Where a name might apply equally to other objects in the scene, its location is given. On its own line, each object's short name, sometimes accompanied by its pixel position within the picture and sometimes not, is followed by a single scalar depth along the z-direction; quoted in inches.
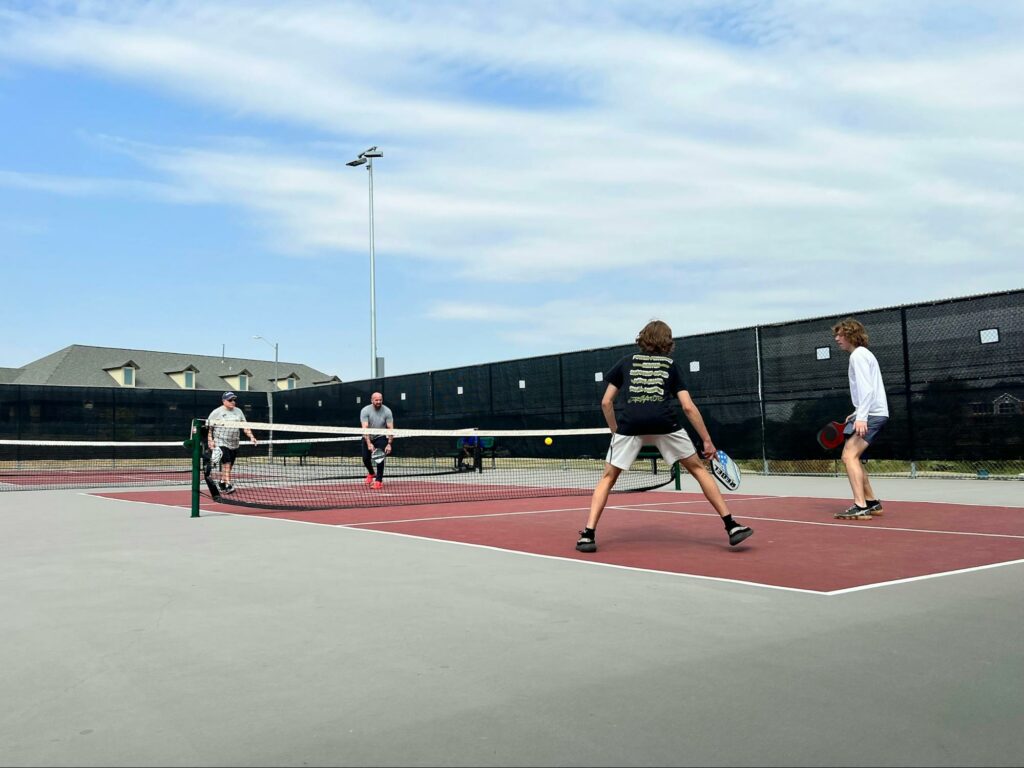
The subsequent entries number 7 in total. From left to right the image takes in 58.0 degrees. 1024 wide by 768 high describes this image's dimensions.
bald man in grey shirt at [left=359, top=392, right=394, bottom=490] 585.6
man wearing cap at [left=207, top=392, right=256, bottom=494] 512.1
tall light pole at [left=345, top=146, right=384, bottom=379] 1460.4
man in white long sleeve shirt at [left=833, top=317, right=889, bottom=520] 339.9
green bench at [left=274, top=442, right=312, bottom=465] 930.7
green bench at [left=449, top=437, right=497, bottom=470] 856.9
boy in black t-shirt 262.7
